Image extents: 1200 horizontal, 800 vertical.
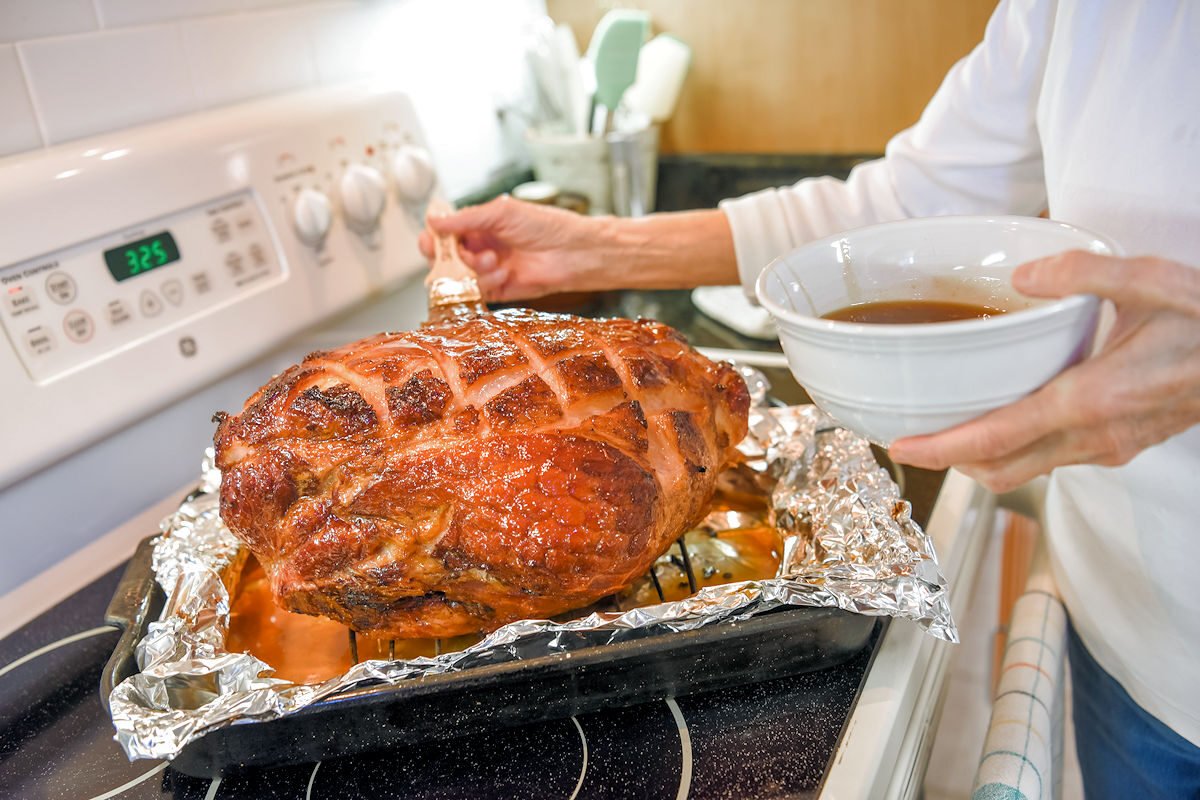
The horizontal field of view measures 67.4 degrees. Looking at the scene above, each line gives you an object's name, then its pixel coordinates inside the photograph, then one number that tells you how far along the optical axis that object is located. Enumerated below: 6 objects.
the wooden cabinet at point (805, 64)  1.57
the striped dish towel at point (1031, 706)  0.73
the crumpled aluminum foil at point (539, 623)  0.66
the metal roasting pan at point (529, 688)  0.67
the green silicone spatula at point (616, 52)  1.54
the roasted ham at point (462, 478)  0.72
